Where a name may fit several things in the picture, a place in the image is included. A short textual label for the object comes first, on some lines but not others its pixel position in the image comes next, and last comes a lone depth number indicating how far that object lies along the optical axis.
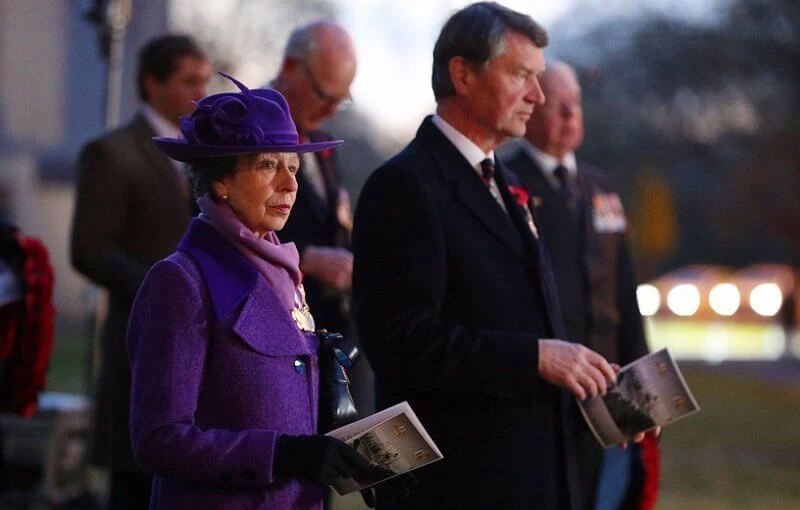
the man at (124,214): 10.14
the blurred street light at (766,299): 89.25
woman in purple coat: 5.83
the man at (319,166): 9.50
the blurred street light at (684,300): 93.12
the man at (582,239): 10.11
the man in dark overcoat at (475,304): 7.78
